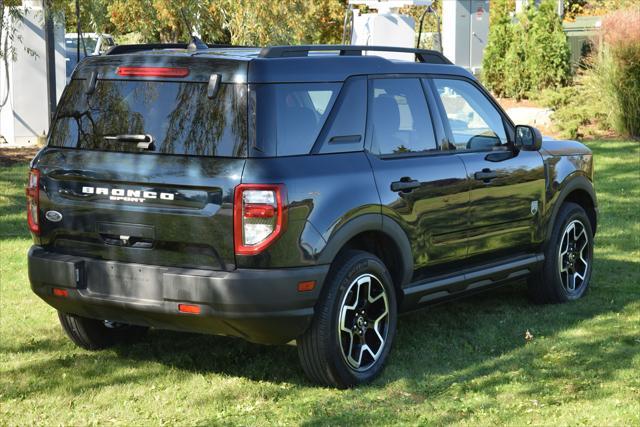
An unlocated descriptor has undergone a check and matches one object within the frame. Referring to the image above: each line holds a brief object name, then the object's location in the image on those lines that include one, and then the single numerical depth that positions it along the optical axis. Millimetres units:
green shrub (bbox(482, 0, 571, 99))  23453
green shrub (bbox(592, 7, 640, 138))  18703
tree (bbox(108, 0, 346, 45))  18891
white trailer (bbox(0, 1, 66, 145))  18969
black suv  5809
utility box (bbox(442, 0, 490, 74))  28266
